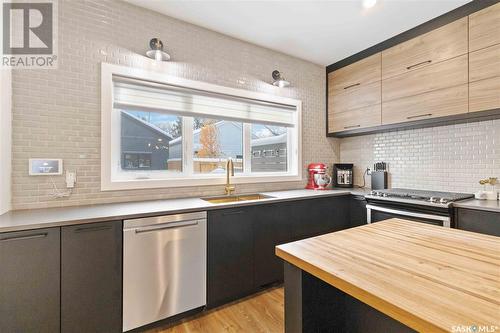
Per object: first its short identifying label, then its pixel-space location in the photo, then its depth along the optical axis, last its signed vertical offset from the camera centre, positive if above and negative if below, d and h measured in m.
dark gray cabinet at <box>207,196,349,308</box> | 2.02 -0.70
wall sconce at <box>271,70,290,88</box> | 2.89 +1.06
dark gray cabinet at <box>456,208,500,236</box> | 1.83 -0.45
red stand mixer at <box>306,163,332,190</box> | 3.16 -0.14
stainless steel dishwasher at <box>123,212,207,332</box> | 1.67 -0.75
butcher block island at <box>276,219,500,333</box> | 0.59 -0.35
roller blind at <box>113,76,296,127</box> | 2.16 +0.68
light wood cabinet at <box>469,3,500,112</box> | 2.01 +0.93
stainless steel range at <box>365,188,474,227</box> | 2.08 -0.38
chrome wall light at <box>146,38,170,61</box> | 2.11 +1.03
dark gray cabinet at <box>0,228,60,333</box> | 1.34 -0.67
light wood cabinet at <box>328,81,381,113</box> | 2.92 +0.91
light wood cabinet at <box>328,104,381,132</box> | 2.92 +0.63
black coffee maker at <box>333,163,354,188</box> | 3.48 -0.13
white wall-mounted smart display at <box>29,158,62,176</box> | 1.78 +0.00
